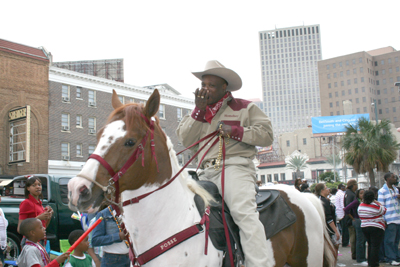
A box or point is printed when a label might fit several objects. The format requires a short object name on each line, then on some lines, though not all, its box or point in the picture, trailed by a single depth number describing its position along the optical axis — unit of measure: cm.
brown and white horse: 248
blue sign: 7181
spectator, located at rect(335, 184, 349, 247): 1284
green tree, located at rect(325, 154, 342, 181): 7212
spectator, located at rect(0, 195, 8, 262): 630
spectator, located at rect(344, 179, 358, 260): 1141
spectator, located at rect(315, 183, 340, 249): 963
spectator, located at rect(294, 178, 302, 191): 1316
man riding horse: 308
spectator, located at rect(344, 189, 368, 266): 1016
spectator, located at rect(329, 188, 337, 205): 1959
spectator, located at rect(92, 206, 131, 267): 498
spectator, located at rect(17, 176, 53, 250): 606
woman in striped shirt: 913
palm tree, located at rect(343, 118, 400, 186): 2494
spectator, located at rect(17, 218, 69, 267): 461
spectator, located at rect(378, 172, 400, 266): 991
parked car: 775
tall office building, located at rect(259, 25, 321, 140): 18038
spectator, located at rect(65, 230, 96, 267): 546
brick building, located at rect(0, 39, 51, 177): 2995
